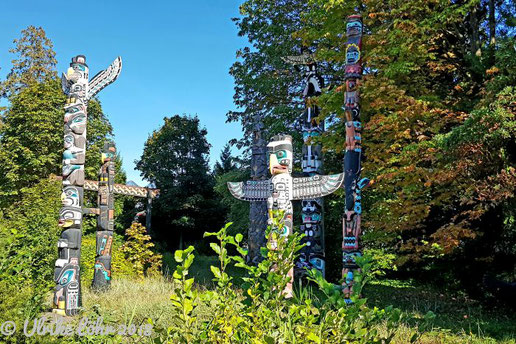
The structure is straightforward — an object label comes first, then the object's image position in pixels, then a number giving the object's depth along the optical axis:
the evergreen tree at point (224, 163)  29.75
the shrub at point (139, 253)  12.37
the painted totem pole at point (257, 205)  13.75
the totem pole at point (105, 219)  10.45
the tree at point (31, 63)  22.03
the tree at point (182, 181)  24.53
